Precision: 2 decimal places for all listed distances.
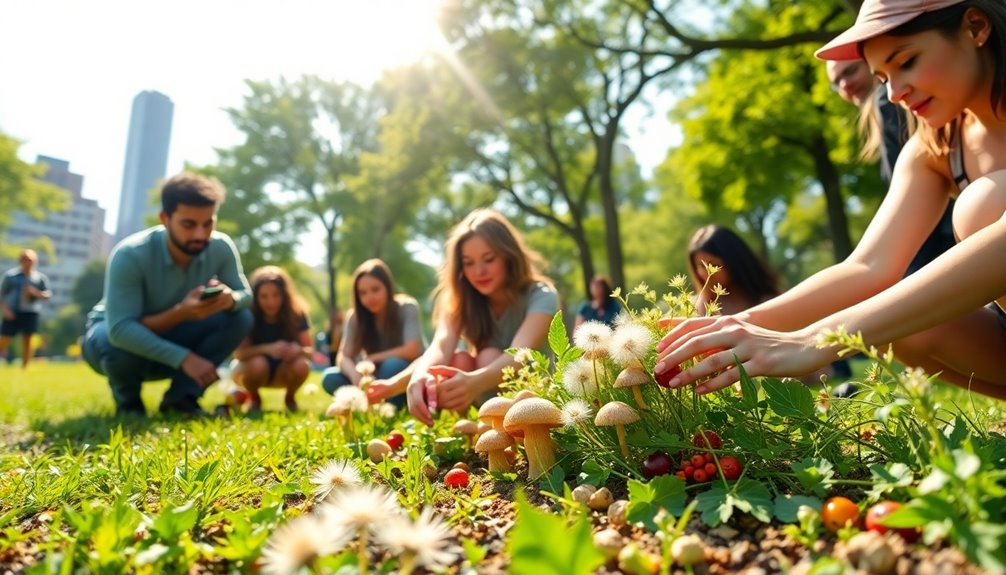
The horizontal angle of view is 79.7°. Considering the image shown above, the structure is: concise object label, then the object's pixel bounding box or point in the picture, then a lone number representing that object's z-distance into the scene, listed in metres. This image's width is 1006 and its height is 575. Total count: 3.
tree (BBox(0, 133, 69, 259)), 21.39
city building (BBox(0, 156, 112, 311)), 106.31
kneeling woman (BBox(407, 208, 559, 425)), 3.50
